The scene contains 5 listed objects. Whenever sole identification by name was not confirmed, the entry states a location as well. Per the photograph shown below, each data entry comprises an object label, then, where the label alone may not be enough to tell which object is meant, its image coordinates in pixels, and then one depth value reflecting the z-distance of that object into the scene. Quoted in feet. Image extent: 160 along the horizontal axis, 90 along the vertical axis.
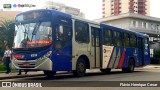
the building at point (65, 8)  317.20
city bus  35.57
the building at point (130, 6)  357.97
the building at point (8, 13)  260.16
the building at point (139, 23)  149.41
